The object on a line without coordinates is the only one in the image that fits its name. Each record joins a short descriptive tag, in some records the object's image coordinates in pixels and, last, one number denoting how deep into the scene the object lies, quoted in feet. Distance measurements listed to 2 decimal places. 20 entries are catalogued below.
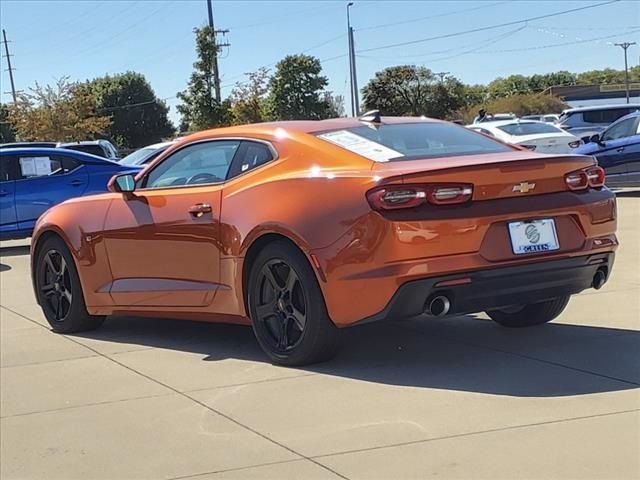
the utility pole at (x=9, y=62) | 250.47
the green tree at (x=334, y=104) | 212.64
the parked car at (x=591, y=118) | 74.21
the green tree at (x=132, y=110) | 266.36
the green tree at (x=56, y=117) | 163.32
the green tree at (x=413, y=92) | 210.59
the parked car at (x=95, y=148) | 67.15
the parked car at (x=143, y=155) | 52.95
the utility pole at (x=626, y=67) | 118.66
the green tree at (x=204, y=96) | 134.51
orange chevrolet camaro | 15.28
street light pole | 154.30
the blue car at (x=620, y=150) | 47.88
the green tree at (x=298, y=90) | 195.52
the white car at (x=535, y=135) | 53.98
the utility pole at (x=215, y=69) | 136.77
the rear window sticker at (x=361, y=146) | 16.56
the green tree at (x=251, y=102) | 146.20
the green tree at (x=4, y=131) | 258.14
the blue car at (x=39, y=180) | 42.04
